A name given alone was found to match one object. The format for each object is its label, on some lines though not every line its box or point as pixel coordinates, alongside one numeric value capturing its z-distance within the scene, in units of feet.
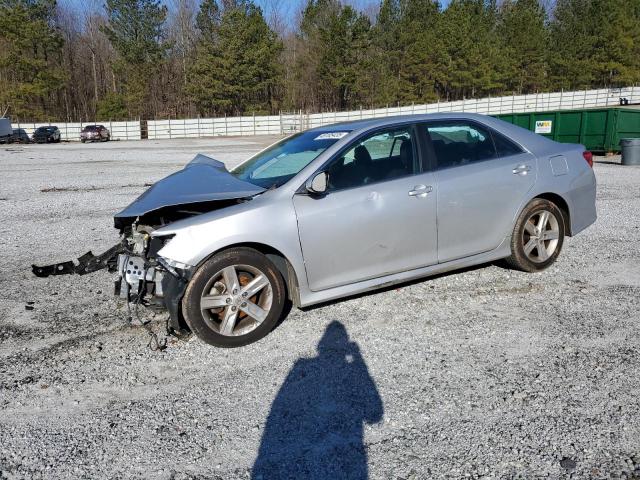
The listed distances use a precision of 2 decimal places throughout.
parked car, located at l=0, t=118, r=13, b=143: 120.94
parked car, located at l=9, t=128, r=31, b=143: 140.97
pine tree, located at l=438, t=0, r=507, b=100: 221.66
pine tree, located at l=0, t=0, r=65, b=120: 193.36
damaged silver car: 12.43
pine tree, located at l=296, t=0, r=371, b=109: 207.41
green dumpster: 61.36
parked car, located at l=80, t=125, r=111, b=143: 142.10
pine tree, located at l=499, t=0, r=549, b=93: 237.25
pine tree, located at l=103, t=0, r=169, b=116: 212.43
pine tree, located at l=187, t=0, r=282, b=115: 194.80
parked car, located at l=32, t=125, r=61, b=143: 142.31
